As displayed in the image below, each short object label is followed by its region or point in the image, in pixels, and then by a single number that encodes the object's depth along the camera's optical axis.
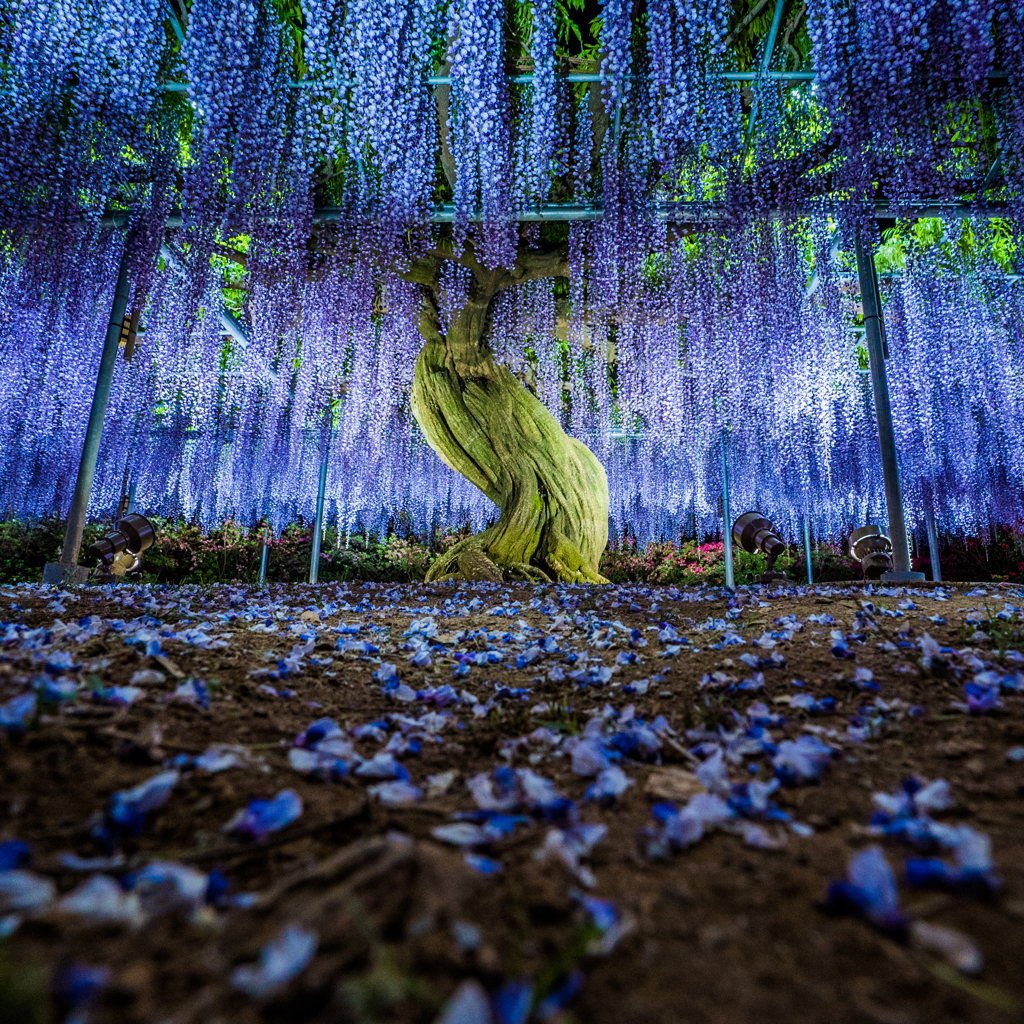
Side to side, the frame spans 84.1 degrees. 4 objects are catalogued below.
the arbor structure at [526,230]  4.73
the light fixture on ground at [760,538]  6.07
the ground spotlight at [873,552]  5.99
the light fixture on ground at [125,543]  6.52
